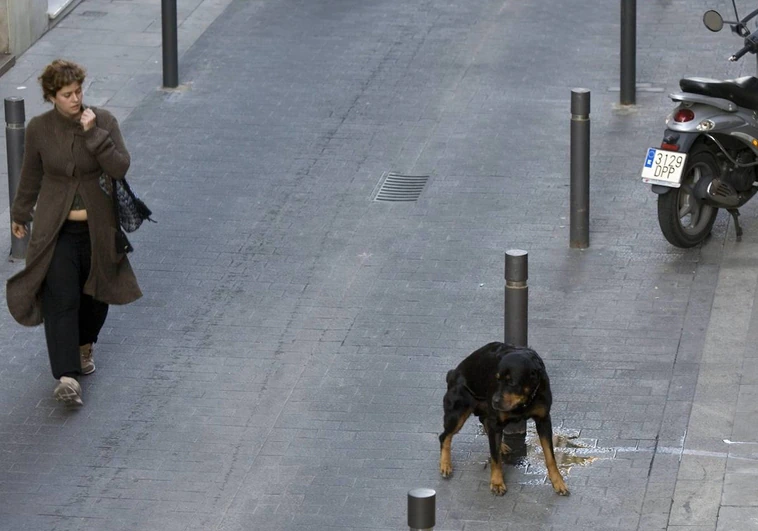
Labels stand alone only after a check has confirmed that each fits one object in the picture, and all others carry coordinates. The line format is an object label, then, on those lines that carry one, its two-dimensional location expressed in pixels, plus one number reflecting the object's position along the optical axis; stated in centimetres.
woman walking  1628
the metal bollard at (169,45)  2577
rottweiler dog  1375
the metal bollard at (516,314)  1512
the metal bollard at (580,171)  1983
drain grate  2217
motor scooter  1964
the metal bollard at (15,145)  2025
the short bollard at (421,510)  1046
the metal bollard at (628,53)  2449
